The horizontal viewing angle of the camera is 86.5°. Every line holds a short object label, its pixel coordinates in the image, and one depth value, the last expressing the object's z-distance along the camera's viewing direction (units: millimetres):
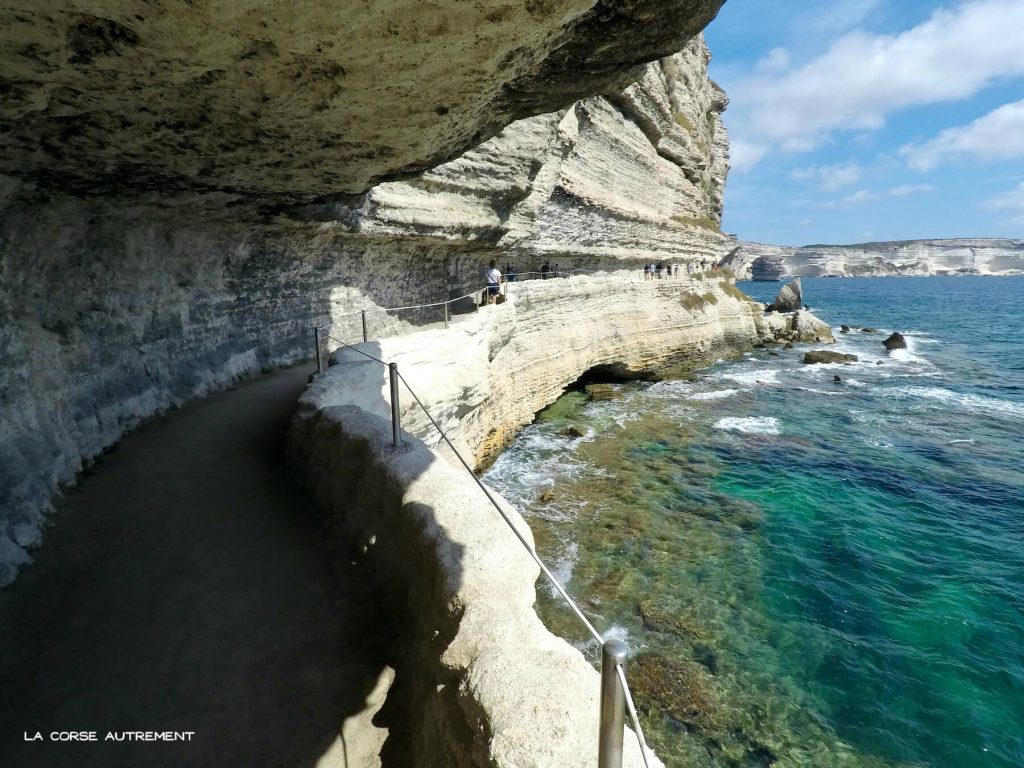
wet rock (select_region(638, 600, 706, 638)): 8992
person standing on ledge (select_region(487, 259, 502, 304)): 16891
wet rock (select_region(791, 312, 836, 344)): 41438
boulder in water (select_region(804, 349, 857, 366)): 32406
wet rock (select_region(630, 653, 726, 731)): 7461
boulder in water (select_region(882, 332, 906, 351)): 39938
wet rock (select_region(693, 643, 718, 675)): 8266
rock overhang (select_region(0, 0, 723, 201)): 3465
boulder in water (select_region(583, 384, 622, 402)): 23688
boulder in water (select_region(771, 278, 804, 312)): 51656
